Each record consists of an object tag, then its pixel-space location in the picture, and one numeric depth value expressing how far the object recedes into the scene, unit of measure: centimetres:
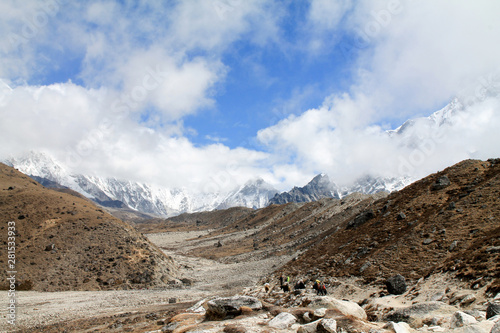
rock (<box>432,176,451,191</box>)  3662
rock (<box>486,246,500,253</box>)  1898
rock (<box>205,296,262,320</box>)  1608
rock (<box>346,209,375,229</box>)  4197
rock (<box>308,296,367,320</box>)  1498
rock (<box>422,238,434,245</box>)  2708
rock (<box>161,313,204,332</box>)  1620
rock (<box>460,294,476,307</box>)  1529
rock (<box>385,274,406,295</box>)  2139
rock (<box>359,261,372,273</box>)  2812
